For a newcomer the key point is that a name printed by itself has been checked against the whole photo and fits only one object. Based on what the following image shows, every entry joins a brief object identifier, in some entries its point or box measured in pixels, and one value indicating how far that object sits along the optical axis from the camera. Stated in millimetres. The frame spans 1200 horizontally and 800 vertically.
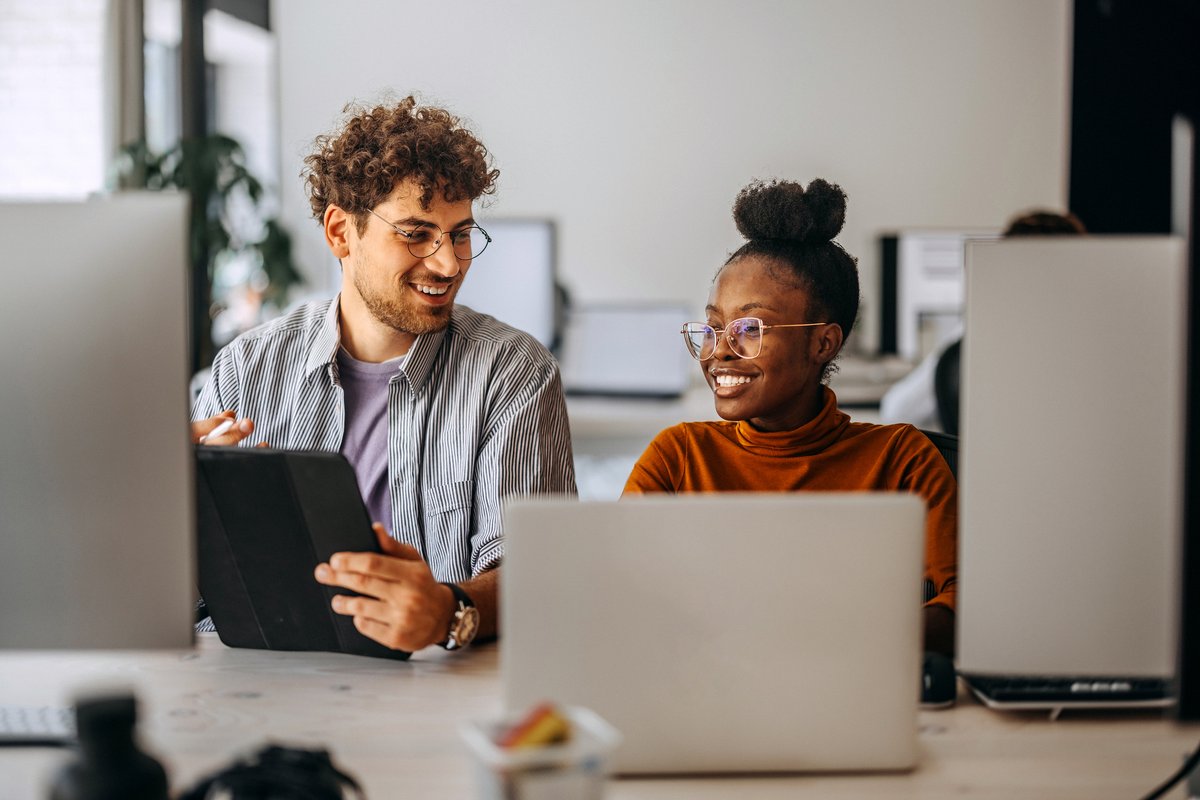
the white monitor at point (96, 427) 900
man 1650
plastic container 686
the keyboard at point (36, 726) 961
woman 1434
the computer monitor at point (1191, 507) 802
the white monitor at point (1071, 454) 885
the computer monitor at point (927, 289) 4395
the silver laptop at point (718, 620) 871
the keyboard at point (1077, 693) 1050
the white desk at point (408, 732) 896
